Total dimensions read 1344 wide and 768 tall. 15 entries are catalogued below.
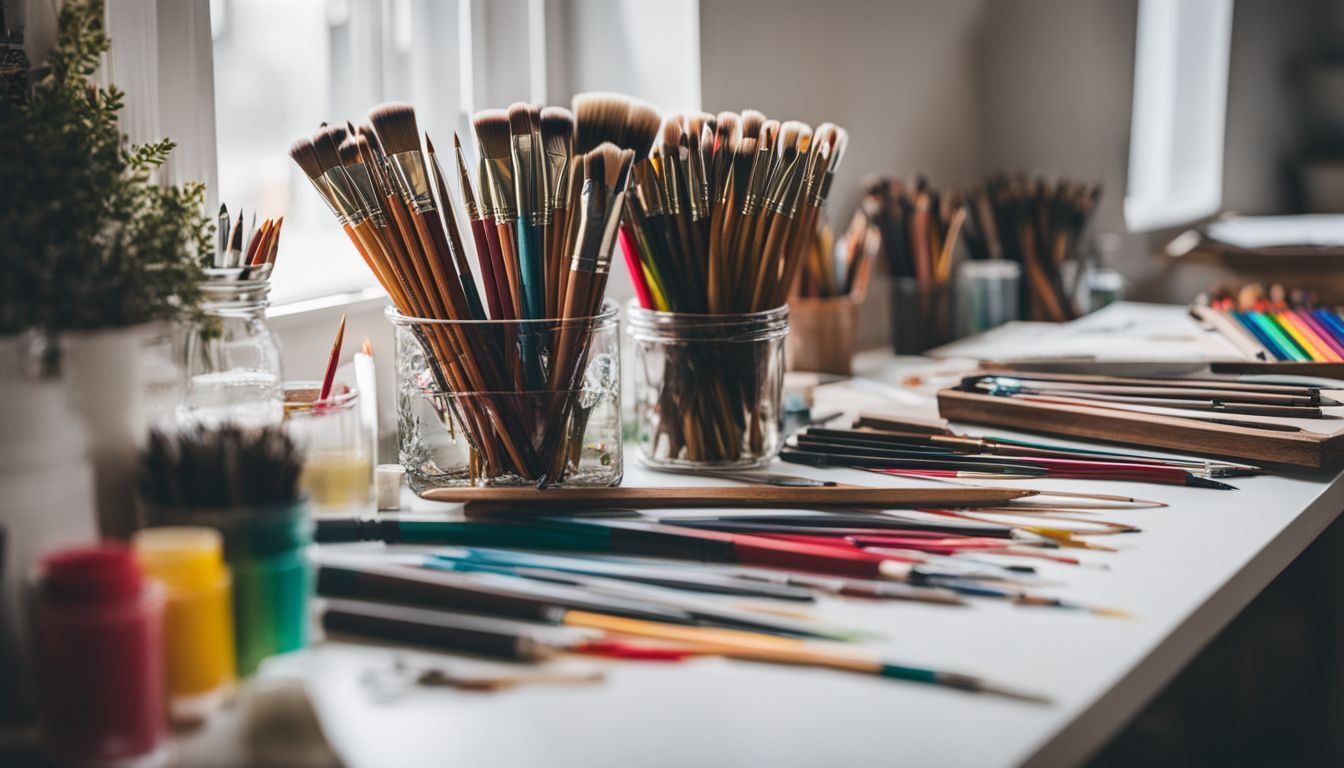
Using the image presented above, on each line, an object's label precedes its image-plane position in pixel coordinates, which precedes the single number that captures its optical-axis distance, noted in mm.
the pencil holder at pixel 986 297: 1712
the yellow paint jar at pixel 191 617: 575
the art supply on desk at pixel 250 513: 629
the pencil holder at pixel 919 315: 1653
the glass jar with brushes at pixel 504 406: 957
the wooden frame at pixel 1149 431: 1018
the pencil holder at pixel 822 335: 1464
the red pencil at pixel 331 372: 924
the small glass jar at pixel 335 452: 837
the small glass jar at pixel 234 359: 848
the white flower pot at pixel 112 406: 619
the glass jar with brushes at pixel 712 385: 1056
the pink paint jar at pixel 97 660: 527
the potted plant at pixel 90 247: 625
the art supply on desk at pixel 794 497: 914
